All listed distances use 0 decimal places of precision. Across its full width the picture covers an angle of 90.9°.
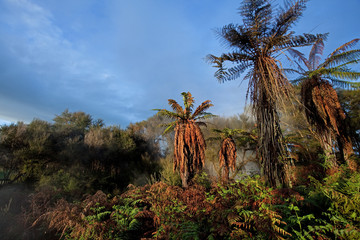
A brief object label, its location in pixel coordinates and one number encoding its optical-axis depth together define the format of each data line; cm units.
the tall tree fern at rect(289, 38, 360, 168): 622
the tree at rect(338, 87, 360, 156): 1136
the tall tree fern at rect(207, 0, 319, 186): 384
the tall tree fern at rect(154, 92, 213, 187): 809
